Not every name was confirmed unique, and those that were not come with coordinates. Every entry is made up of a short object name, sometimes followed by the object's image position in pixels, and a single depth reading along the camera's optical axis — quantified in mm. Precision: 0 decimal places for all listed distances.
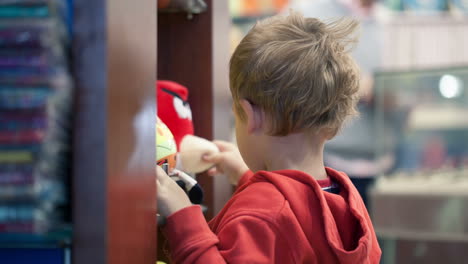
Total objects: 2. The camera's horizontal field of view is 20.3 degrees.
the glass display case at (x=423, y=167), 3667
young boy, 1636
